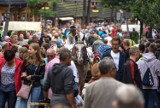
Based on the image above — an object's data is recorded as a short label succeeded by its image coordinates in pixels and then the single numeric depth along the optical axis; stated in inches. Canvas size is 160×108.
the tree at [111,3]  1542.8
